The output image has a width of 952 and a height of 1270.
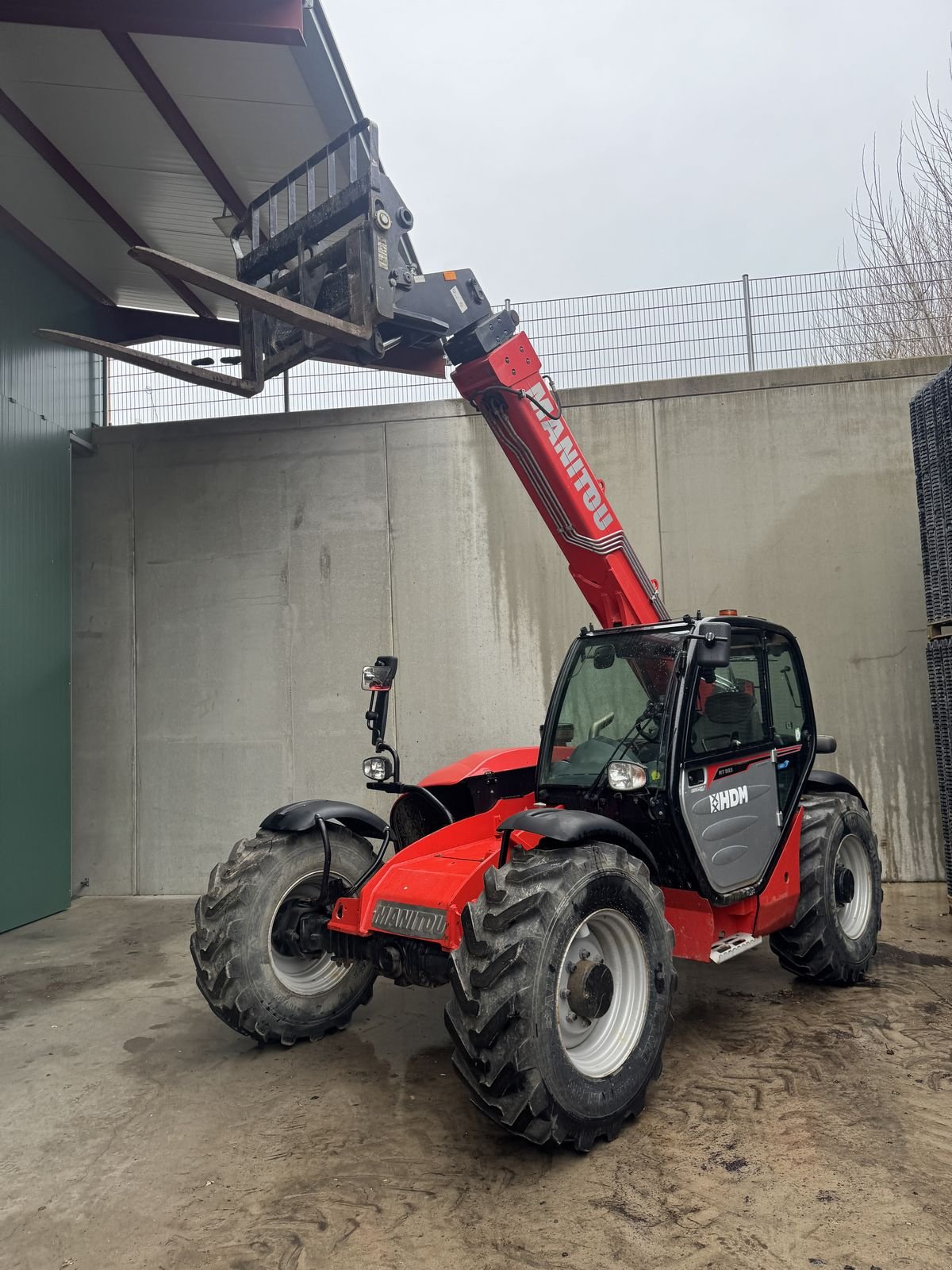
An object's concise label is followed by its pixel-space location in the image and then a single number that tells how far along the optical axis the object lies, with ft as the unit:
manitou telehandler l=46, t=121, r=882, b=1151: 10.66
